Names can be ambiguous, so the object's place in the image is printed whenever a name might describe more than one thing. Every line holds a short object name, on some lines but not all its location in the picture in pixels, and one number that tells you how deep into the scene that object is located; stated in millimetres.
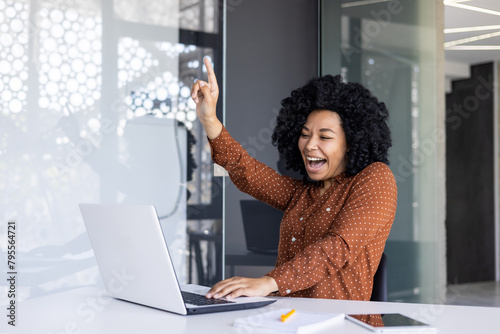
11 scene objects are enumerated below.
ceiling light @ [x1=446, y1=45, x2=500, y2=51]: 7004
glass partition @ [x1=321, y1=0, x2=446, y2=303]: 3619
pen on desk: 1393
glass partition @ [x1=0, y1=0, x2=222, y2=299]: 2832
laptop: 1456
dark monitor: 3676
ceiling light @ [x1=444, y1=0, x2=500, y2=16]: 5023
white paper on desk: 1333
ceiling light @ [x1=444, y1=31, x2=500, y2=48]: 6166
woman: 1834
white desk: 1374
